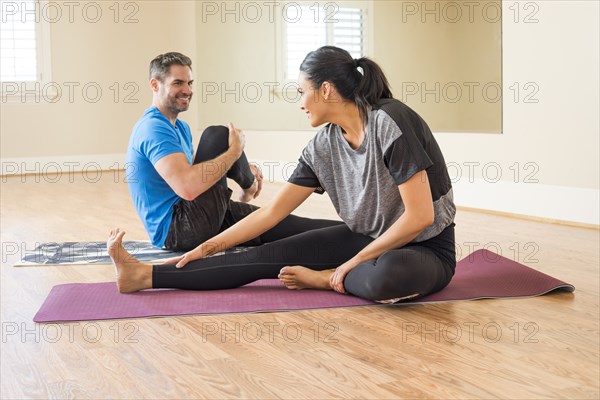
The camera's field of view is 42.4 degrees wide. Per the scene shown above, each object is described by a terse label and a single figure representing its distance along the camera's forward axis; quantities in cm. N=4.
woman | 219
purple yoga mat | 225
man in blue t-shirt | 290
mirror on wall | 468
